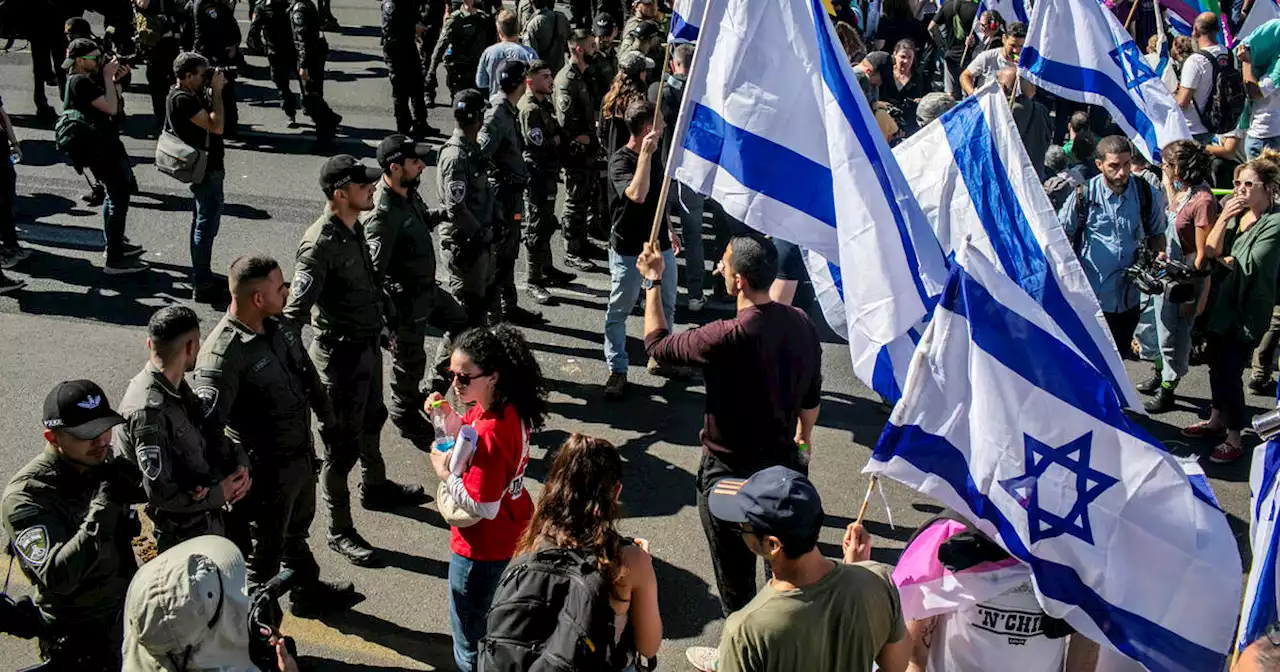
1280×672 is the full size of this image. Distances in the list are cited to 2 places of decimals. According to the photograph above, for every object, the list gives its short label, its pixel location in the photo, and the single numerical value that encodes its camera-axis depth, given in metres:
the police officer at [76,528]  4.47
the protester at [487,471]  4.77
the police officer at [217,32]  13.49
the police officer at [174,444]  4.90
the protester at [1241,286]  7.78
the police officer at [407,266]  6.93
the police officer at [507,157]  8.67
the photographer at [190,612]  3.28
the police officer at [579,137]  10.31
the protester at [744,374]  5.26
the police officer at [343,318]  6.27
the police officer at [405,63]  12.91
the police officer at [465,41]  12.86
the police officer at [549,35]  12.80
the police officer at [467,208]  7.93
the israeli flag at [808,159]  4.89
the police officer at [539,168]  9.45
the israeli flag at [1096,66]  7.84
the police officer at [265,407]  5.33
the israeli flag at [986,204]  5.11
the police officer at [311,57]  13.05
